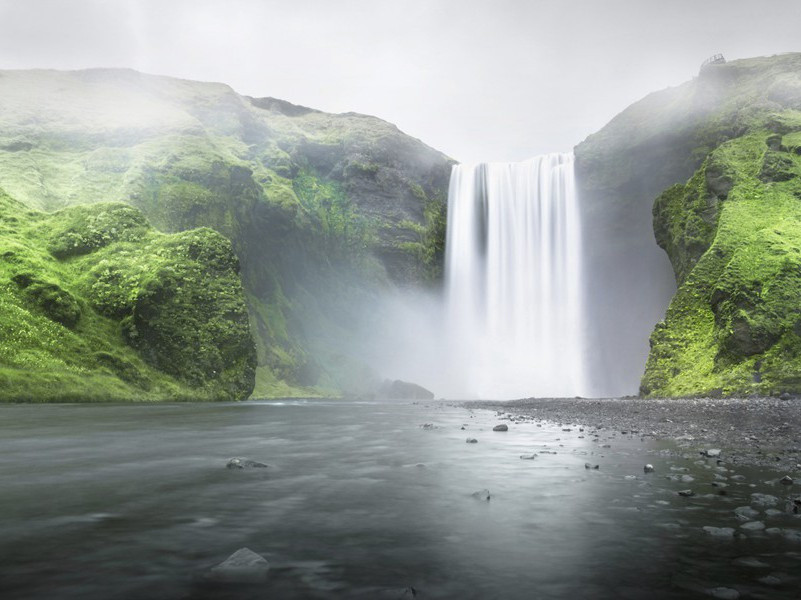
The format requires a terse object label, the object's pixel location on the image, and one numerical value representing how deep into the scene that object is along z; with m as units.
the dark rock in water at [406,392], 62.53
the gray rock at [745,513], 6.30
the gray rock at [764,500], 6.94
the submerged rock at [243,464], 10.39
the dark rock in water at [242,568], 4.52
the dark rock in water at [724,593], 4.09
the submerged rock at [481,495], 7.90
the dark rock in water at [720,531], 5.65
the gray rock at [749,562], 4.73
